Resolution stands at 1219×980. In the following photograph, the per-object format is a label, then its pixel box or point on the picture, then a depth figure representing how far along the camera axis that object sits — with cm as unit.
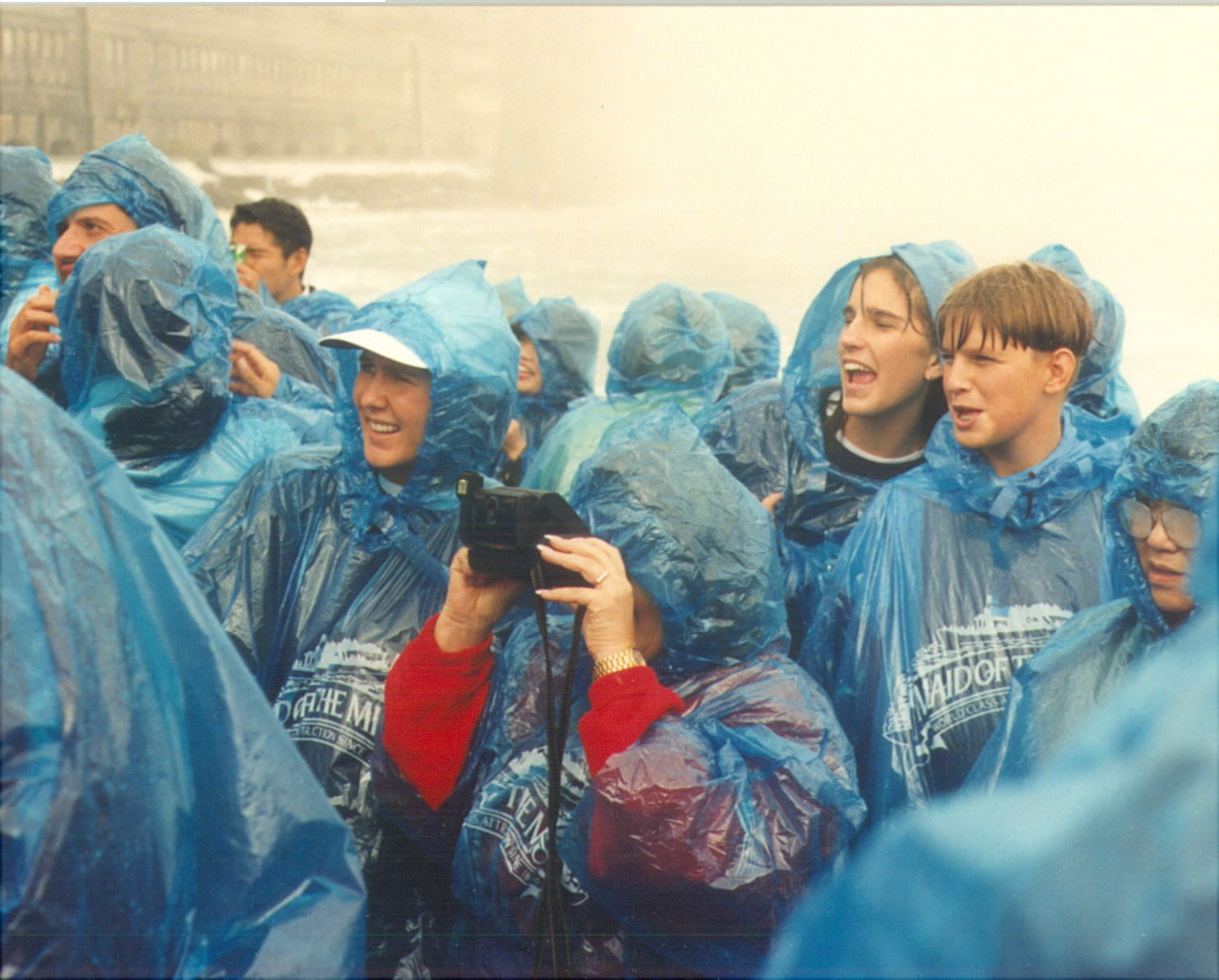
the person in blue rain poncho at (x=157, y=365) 184
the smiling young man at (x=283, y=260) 265
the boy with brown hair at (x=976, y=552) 168
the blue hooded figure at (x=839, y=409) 204
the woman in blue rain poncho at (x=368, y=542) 157
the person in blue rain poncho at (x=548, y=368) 320
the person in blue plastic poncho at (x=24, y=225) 252
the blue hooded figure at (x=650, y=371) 273
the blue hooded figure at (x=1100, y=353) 204
